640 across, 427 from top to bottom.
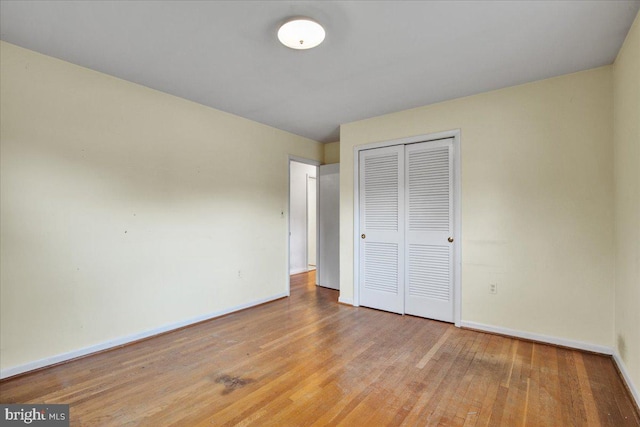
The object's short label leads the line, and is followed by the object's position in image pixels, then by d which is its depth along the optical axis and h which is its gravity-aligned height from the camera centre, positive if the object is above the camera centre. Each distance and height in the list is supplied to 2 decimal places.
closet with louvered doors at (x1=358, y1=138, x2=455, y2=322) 3.47 -0.18
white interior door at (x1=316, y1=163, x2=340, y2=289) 5.08 -0.22
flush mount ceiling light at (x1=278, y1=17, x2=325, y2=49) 2.00 +1.24
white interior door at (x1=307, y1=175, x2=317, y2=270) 6.81 -0.20
